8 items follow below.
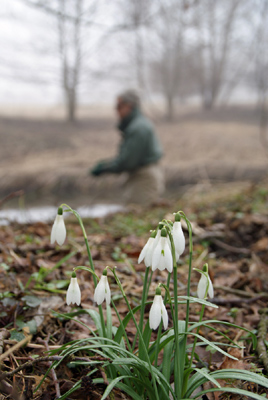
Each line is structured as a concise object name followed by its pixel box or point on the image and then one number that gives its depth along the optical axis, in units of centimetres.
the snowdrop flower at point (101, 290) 27
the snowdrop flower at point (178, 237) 26
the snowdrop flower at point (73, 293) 28
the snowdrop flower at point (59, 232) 29
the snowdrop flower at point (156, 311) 26
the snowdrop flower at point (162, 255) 25
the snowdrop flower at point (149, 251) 27
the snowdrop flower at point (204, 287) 29
